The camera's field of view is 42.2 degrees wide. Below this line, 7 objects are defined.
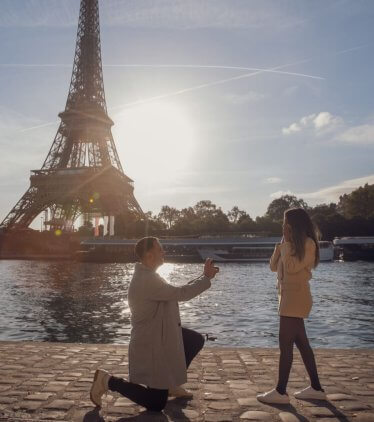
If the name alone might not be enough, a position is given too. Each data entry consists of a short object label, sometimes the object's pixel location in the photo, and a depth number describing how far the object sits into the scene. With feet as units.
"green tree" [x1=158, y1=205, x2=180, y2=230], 439.22
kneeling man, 16.53
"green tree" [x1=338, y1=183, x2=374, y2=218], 324.80
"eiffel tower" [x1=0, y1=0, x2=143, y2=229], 254.68
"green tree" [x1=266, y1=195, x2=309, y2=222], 470.19
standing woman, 17.60
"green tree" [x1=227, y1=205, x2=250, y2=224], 453.17
